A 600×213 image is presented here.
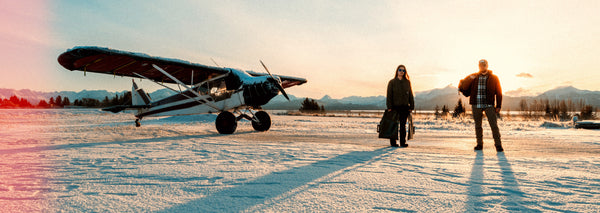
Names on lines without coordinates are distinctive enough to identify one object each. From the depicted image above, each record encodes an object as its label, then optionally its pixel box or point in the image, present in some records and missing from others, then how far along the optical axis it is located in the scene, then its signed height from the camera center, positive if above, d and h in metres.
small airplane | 8.27 +0.88
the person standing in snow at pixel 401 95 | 5.74 +0.32
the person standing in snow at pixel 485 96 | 5.28 +0.29
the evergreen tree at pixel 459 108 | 36.38 +0.46
